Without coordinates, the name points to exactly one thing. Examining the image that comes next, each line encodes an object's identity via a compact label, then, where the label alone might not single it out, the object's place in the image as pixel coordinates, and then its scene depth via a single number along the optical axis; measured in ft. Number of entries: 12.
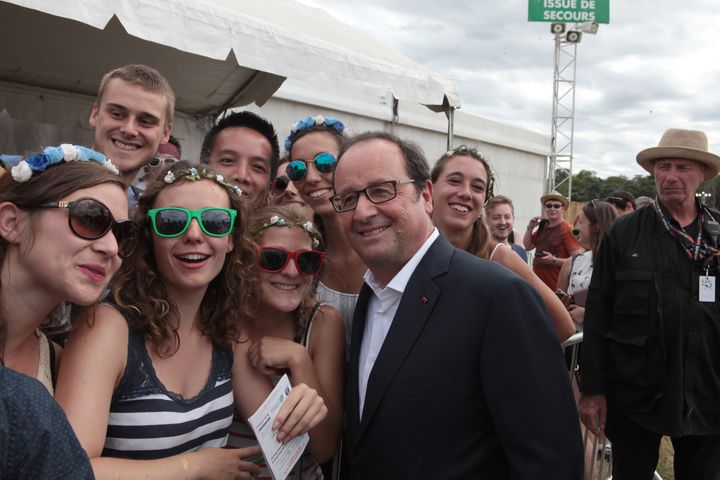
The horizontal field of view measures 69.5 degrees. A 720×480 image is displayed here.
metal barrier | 11.28
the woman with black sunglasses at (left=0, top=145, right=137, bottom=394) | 4.93
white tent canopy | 11.77
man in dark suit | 5.25
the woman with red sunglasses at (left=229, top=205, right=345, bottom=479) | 6.75
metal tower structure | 59.58
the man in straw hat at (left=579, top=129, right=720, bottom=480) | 11.28
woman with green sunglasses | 5.10
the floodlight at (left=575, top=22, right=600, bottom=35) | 61.36
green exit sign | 60.90
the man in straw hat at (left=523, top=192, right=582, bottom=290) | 22.77
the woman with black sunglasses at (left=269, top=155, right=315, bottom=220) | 10.44
